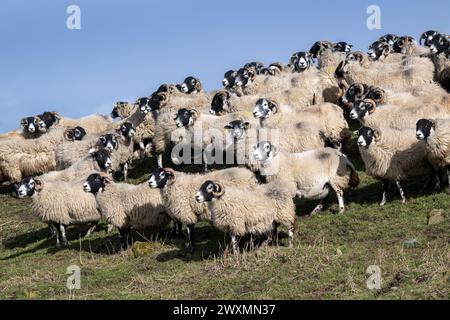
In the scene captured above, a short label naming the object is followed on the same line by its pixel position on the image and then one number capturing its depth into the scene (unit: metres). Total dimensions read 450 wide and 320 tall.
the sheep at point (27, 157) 21.38
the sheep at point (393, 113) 17.39
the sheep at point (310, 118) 18.19
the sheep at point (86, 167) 18.17
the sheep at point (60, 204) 16.62
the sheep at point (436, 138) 14.98
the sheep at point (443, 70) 21.39
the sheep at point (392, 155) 15.57
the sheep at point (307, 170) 15.53
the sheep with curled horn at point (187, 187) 14.80
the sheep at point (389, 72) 21.08
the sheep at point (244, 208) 13.44
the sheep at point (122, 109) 26.42
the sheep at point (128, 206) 15.46
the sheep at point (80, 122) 23.36
